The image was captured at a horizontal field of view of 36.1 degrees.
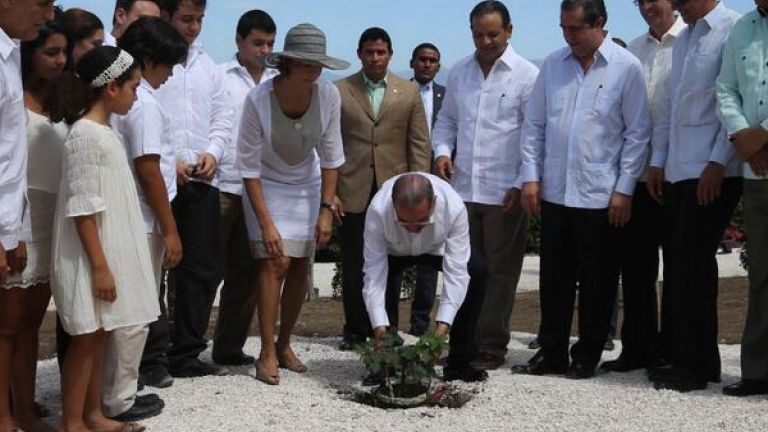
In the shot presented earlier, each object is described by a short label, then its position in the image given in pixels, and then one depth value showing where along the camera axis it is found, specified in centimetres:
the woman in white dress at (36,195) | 538
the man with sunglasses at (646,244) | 692
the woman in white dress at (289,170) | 657
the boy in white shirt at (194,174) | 658
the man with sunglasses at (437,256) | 630
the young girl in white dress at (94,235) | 514
